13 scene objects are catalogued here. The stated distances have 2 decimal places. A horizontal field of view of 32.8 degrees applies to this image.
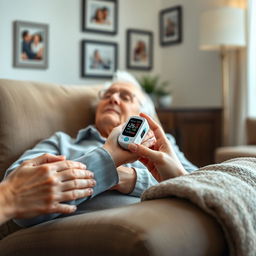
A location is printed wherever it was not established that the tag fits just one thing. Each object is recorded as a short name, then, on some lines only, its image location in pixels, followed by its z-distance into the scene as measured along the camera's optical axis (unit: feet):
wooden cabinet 11.15
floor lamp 10.46
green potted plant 12.66
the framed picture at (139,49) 13.84
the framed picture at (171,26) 13.66
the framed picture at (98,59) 12.96
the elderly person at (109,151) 3.52
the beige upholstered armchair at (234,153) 7.66
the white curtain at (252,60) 11.32
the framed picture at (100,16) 12.94
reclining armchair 2.42
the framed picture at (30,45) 11.78
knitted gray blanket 2.67
